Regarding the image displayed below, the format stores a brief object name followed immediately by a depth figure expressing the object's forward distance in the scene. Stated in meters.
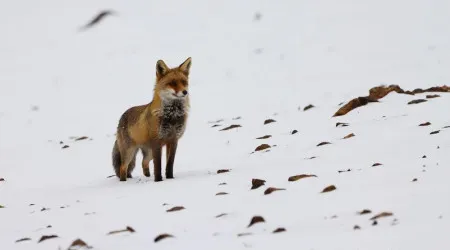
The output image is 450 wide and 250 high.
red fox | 21.70
